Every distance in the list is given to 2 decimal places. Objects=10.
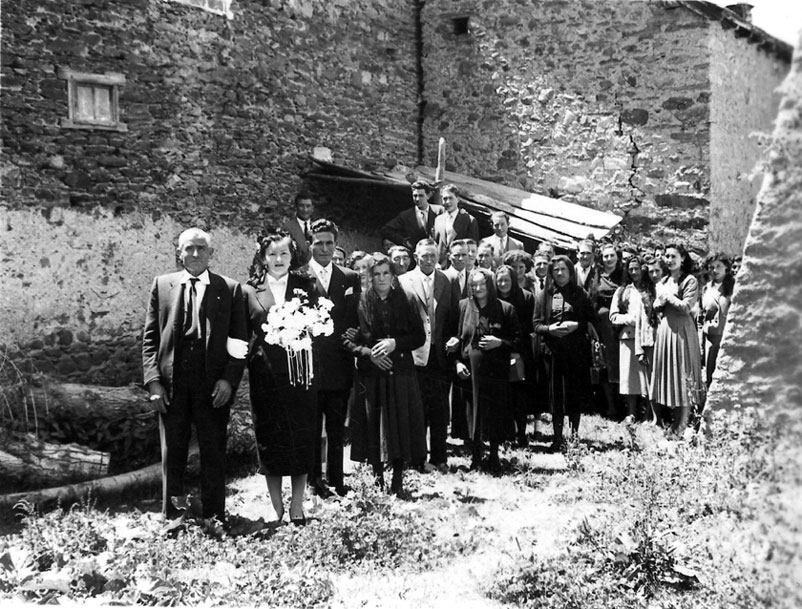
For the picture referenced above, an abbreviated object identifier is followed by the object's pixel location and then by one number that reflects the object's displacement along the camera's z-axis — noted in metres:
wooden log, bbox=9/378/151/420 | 7.12
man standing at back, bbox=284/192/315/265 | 8.73
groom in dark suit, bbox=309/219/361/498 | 5.91
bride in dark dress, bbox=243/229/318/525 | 5.30
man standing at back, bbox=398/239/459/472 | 6.73
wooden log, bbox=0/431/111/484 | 6.27
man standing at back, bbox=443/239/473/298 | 7.18
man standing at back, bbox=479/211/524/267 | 8.48
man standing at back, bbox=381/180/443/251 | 9.19
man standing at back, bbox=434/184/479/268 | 8.82
